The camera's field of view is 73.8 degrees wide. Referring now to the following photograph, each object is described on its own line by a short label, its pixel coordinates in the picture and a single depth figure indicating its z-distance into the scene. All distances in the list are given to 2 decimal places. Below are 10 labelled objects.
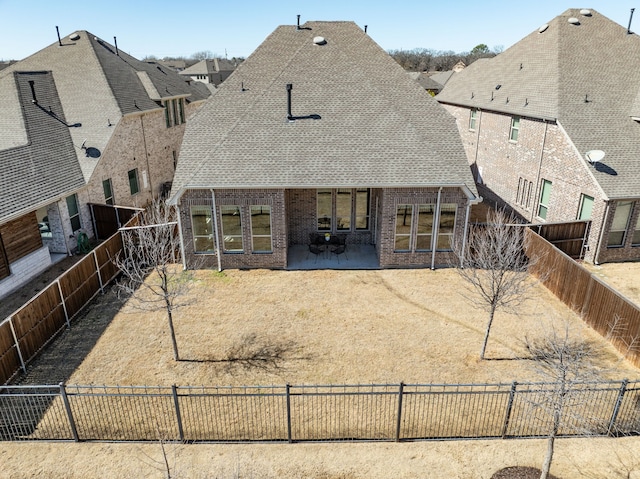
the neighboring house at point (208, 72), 86.06
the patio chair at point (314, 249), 19.95
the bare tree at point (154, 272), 12.95
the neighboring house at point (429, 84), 74.25
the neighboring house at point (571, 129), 18.92
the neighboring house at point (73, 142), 17.95
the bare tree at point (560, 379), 8.16
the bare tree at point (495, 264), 12.33
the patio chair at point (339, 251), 19.91
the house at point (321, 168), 17.86
